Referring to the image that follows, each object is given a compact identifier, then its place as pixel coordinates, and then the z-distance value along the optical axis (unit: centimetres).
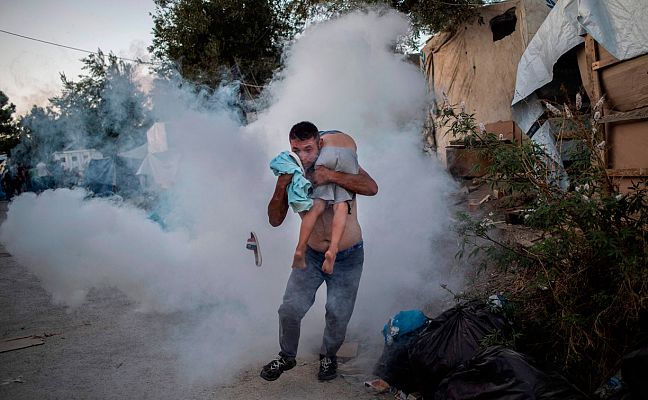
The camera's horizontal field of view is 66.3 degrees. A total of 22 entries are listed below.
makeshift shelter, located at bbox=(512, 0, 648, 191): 384
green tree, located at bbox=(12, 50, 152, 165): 890
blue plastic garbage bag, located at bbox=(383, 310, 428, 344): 333
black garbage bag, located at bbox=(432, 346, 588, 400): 225
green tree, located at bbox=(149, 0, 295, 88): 1264
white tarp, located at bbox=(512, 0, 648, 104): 388
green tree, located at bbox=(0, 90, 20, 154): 2575
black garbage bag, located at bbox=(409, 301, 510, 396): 286
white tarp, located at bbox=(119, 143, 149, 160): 1350
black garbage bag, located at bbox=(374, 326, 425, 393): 314
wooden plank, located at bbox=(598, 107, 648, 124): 371
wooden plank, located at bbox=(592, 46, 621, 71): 412
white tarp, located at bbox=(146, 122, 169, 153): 1051
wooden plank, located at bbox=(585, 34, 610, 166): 420
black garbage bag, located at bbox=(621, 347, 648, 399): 204
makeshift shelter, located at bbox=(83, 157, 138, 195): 1027
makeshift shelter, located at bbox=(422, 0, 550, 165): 718
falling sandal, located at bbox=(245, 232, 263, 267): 400
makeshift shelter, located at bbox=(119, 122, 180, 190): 1066
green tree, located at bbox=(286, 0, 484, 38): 710
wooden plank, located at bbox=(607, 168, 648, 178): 376
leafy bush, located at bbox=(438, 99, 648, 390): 254
